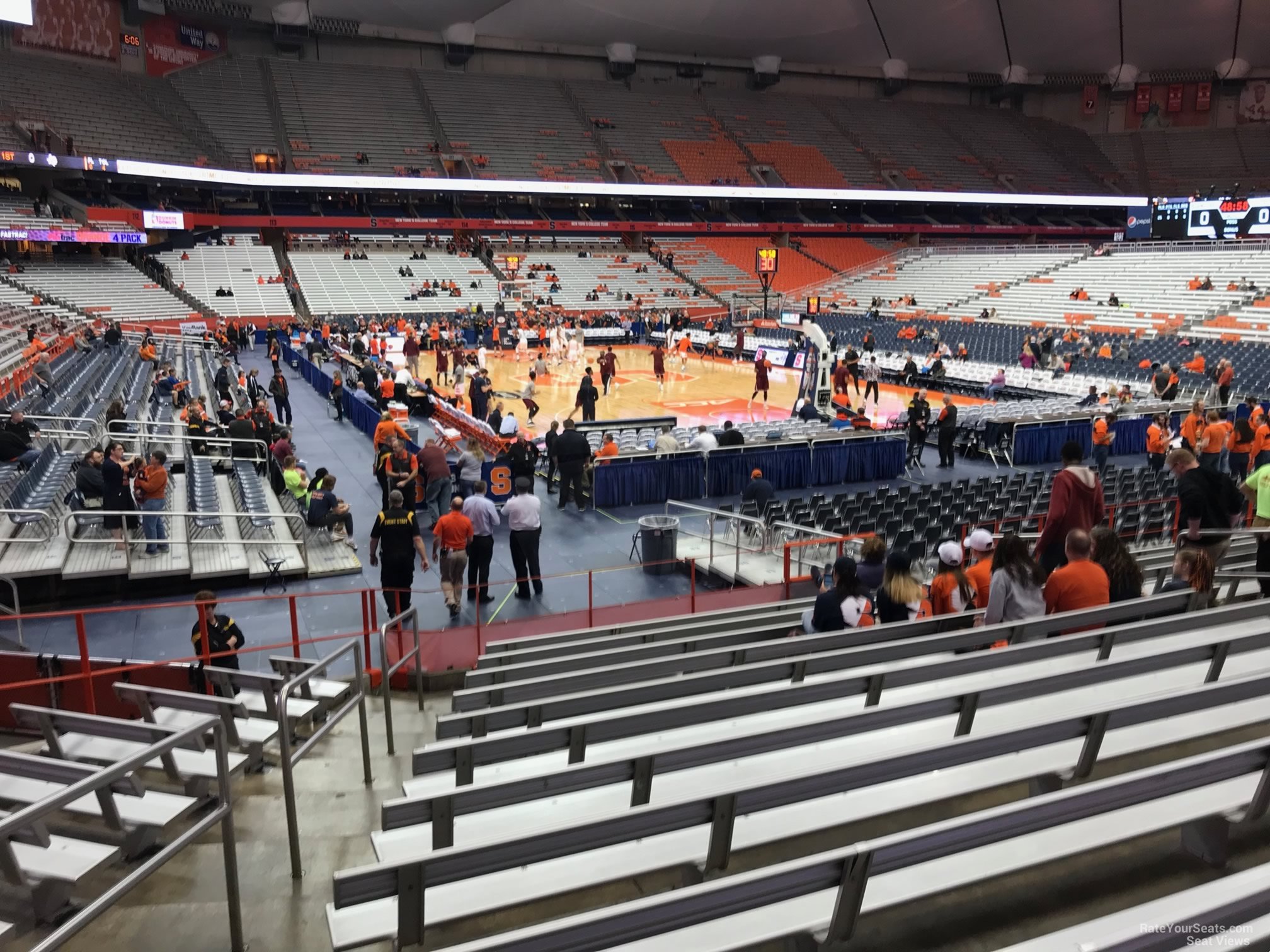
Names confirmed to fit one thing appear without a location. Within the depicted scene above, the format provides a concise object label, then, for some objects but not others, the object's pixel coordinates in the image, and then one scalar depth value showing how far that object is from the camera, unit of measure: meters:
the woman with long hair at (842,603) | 6.06
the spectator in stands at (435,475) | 13.55
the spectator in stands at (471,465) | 13.21
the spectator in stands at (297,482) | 13.16
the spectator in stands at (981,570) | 6.46
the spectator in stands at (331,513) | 12.19
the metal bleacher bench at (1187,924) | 2.10
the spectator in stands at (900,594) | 6.11
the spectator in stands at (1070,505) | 6.62
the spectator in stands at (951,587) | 6.32
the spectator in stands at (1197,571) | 5.89
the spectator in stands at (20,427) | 12.83
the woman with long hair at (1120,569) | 5.83
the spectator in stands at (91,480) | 10.98
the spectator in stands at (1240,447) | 11.82
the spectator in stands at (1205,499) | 7.56
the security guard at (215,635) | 6.67
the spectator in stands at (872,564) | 7.02
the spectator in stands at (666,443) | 15.70
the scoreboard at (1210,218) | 41.28
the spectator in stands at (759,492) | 12.68
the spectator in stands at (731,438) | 16.39
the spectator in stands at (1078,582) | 5.32
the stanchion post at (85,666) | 6.54
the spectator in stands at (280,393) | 20.62
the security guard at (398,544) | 9.57
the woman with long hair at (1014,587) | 5.43
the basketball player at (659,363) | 27.88
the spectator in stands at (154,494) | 11.10
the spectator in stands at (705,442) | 15.99
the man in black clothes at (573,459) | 14.66
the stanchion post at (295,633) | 7.29
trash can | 11.94
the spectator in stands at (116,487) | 10.75
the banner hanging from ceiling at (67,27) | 46.91
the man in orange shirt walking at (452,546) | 10.10
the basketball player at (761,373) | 24.73
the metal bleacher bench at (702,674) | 4.21
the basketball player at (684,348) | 32.44
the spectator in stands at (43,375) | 17.81
